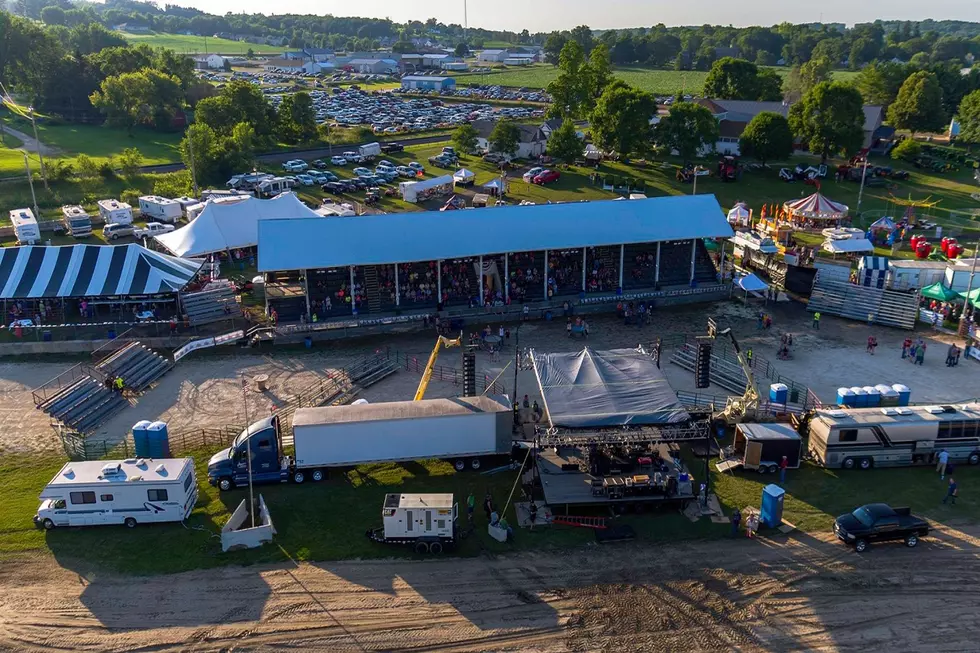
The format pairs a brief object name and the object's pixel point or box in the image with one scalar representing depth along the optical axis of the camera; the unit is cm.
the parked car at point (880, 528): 1944
